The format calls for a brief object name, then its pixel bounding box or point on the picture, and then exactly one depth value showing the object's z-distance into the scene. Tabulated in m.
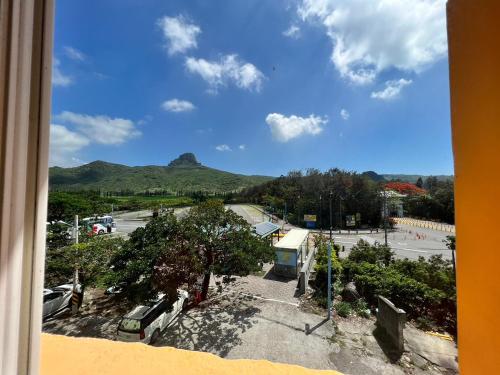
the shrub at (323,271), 7.67
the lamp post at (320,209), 23.22
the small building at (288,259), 9.03
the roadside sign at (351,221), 22.29
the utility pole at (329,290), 6.03
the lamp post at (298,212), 25.11
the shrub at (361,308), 6.17
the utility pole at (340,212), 22.85
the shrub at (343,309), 6.15
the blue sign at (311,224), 23.84
